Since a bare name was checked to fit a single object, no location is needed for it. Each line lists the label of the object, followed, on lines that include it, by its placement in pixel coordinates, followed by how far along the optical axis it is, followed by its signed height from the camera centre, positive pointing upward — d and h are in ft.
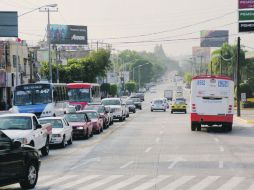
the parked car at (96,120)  134.57 -6.82
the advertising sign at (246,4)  194.49 +22.37
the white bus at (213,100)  131.75 -2.89
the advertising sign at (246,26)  193.88 +16.20
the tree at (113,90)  451.12 -3.26
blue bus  146.61 -2.92
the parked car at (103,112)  153.74 -5.97
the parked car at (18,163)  50.72 -5.94
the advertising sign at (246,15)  193.70 +19.17
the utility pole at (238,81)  197.32 +1.02
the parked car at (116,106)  187.62 -5.77
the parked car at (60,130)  100.83 -6.60
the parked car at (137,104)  302.49 -8.20
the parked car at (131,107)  260.01 -8.17
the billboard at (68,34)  466.70 +34.48
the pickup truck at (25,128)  80.33 -5.04
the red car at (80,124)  119.85 -6.80
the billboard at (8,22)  237.25 +21.43
